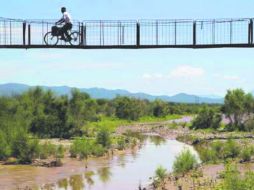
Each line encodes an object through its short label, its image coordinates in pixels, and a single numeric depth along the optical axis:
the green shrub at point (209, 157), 32.25
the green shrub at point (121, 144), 44.34
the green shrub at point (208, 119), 59.68
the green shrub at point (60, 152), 37.98
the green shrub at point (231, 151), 33.28
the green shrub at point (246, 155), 31.04
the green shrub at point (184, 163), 27.51
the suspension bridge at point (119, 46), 23.19
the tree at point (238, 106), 55.09
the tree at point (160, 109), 98.19
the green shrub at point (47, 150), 37.00
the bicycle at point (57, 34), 23.64
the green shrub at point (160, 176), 25.58
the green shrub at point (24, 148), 35.91
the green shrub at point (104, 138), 43.62
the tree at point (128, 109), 86.06
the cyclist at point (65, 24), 22.62
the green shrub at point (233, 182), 15.98
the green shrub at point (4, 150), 36.50
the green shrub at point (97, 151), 40.03
